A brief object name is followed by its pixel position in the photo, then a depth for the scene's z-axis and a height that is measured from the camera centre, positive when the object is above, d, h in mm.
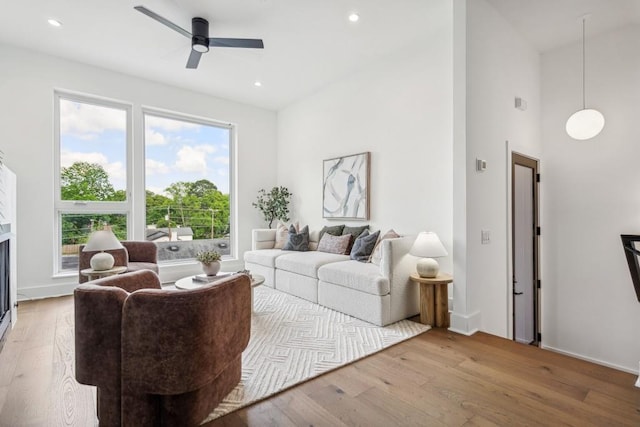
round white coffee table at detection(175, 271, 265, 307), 3076 -685
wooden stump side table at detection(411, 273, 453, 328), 3123 -879
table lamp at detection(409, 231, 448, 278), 3080 -374
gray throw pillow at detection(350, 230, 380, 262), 3848 -402
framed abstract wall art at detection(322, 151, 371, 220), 4520 +418
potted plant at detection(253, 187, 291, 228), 5910 +205
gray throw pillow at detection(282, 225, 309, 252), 4828 -412
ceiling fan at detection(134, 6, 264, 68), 3223 +1807
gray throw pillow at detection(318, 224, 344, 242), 4676 -235
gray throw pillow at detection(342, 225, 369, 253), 4397 -245
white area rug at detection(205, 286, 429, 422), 2078 -1112
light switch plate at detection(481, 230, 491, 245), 3150 -239
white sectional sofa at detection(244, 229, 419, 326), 3133 -755
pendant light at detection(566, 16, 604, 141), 3414 +978
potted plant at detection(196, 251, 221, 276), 3299 -490
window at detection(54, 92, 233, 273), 4426 +586
